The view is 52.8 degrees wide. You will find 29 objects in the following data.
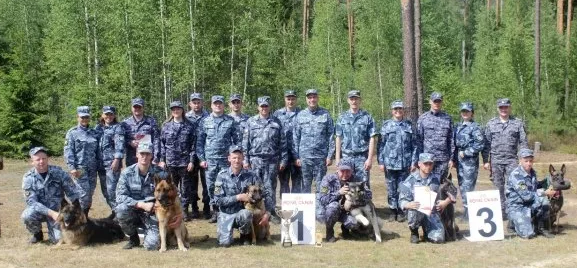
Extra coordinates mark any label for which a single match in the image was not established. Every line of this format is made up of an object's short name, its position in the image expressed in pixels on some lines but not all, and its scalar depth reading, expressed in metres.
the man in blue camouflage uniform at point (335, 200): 7.71
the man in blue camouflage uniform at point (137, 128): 8.97
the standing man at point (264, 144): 8.95
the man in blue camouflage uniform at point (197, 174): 9.31
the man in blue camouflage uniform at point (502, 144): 8.98
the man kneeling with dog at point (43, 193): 7.66
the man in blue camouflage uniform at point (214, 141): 8.93
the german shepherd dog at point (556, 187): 8.05
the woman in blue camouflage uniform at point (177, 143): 8.92
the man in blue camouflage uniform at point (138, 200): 7.29
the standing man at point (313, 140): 9.03
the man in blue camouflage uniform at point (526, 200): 7.97
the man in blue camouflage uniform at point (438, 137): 9.13
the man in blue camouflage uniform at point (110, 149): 8.83
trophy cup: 7.56
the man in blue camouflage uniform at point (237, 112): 9.30
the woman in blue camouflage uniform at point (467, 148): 9.07
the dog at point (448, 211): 7.68
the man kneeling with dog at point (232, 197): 7.55
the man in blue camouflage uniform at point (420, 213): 7.64
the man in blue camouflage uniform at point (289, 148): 9.29
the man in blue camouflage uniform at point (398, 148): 9.05
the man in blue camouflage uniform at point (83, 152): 8.83
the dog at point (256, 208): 7.42
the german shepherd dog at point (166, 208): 6.91
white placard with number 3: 7.84
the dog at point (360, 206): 7.59
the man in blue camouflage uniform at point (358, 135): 9.02
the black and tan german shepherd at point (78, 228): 7.36
